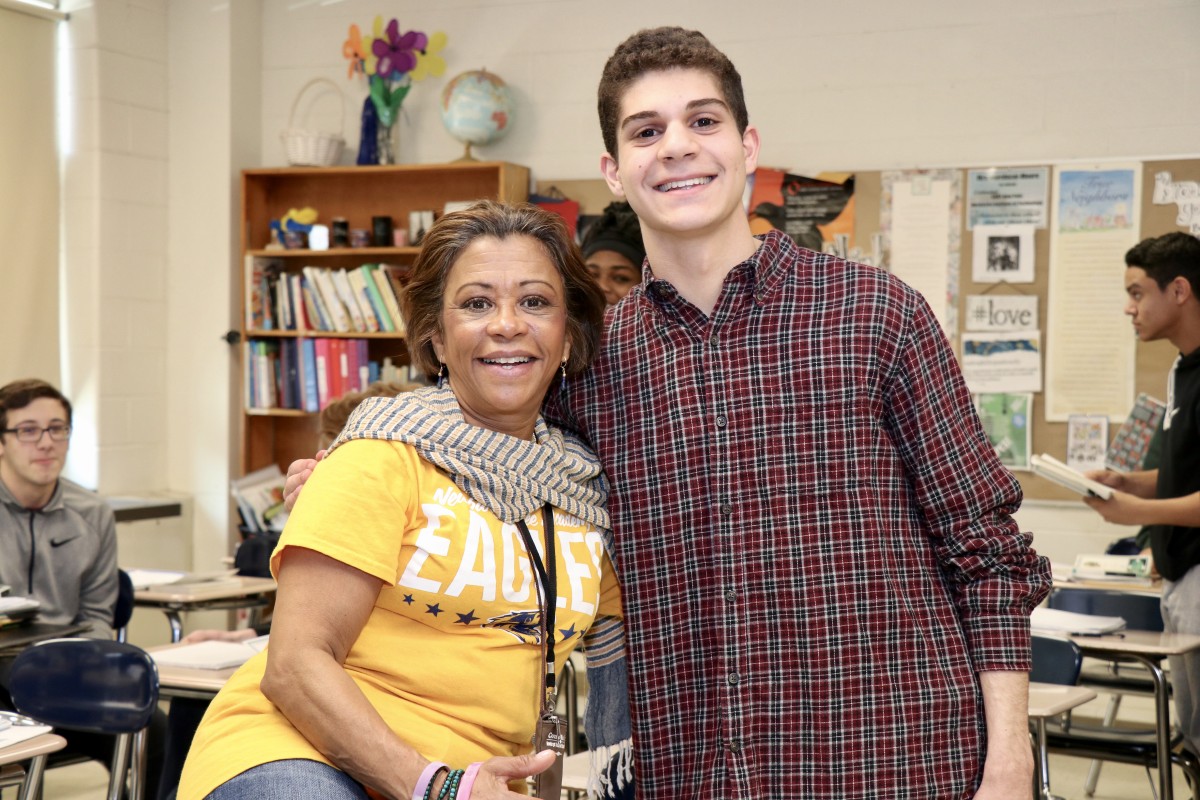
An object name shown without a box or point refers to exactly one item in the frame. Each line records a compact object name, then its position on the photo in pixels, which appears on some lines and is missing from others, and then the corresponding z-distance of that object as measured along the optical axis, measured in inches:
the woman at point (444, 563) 51.1
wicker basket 235.0
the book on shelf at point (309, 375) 236.2
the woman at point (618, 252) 128.6
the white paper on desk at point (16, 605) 132.7
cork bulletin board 193.6
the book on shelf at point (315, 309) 235.3
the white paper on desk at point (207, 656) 120.2
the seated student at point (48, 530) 155.2
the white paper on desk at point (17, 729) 92.5
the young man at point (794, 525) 56.9
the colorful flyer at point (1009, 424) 203.2
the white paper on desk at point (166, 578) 173.3
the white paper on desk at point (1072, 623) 142.7
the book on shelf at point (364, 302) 231.0
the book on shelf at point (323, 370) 234.4
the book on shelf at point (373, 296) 229.1
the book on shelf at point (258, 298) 240.2
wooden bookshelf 234.7
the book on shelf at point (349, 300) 232.4
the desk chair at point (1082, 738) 130.6
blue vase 234.8
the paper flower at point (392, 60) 231.3
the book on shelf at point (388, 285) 227.3
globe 225.1
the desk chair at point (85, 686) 111.1
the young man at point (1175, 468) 146.5
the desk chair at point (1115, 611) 157.0
